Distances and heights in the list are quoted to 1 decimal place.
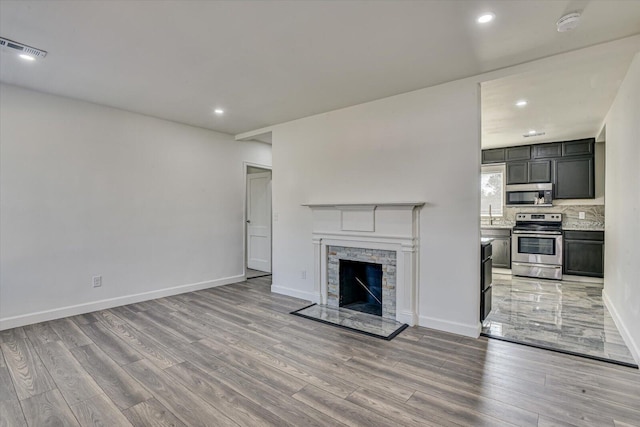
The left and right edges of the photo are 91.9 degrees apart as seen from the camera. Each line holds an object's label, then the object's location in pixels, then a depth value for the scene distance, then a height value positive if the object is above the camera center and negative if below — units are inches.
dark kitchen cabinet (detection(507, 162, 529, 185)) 243.1 +34.2
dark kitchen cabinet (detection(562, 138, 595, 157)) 221.0 +49.9
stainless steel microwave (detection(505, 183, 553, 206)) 235.3 +16.5
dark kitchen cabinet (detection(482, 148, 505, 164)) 252.8 +49.4
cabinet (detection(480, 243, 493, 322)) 129.2 -27.8
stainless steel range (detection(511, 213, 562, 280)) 225.6 -23.0
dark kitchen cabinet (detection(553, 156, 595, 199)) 221.8 +27.7
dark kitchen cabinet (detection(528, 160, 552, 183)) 235.6 +34.4
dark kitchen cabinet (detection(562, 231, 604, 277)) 212.7 -26.1
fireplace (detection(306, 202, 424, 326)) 137.6 -20.7
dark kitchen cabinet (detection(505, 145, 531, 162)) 242.2 +49.7
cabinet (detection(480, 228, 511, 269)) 246.5 -24.0
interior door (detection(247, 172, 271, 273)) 254.5 -6.0
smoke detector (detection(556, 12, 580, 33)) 84.6 +54.1
